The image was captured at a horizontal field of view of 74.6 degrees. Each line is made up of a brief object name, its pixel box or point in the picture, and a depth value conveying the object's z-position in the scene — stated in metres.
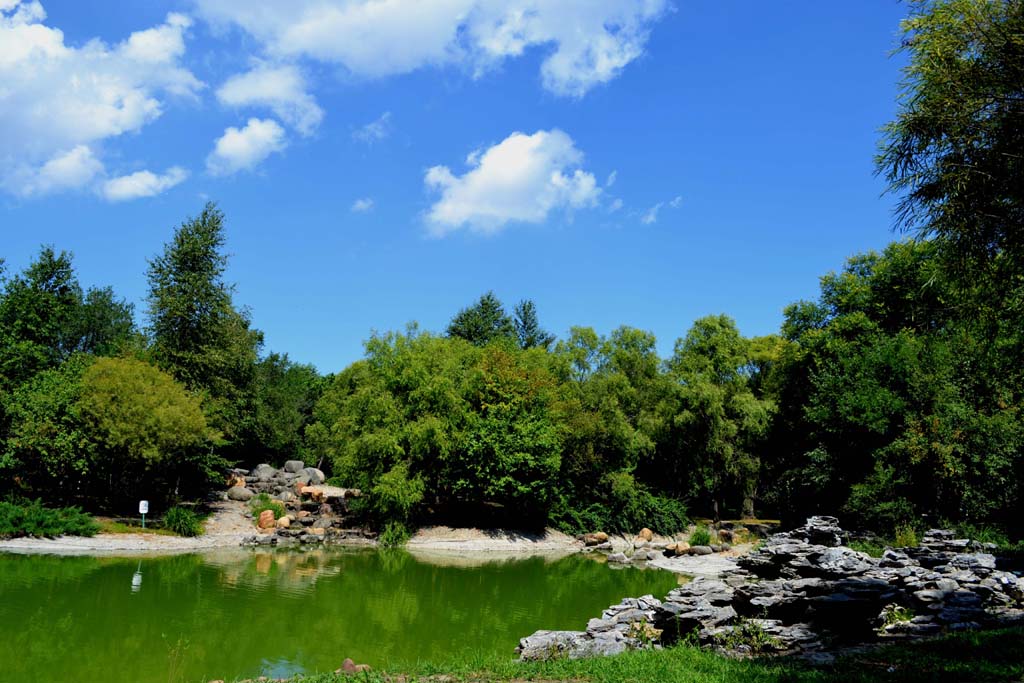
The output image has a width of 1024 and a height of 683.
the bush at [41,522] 23.69
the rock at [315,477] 46.00
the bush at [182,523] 28.14
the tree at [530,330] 52.75
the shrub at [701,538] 31.66
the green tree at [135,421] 27.19
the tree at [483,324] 50.12
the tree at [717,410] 38.41
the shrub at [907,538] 22.89
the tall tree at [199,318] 34.38
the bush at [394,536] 30.48
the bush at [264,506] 33.44
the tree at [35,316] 29.50
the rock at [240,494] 36.62
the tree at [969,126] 9.89
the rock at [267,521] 31.78
